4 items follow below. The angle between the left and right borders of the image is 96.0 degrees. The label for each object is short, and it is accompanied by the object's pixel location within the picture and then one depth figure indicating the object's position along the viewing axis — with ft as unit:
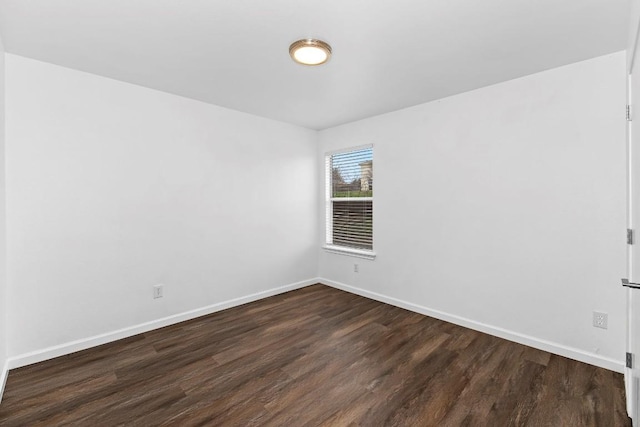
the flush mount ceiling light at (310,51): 6.77
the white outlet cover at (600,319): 7.51
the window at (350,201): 13.44
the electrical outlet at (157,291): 9.92
